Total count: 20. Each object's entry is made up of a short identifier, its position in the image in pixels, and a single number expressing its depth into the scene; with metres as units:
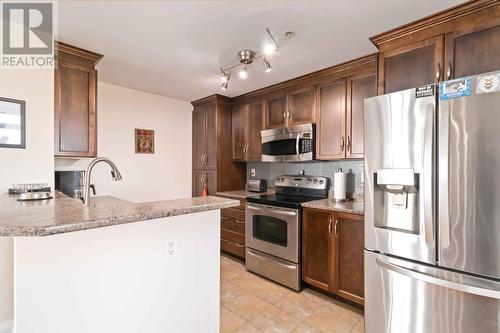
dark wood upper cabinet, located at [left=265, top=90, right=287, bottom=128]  3.17
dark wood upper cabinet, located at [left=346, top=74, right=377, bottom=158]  2.46
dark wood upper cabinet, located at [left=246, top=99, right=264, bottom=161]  3.44
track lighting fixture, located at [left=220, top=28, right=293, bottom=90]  1.98
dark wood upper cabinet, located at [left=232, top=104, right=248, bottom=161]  3.64
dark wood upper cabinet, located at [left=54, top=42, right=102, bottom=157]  2.19
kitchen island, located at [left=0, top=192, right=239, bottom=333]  0.86
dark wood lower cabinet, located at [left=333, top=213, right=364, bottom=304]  2.13
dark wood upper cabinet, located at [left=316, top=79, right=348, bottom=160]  2.62
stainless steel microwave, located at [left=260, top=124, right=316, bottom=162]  2.85
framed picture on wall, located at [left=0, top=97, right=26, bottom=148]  1.76
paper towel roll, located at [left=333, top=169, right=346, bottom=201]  2.61
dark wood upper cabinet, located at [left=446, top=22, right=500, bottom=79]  1.50
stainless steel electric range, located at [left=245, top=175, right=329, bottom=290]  2.55
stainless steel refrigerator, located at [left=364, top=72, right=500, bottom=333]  1.30
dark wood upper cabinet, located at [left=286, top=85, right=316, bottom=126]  2.88
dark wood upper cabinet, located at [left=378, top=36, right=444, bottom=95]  1.72
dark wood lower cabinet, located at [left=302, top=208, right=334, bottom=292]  2.33
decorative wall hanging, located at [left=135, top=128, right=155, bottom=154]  3.43
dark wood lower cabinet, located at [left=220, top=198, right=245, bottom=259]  3.25
